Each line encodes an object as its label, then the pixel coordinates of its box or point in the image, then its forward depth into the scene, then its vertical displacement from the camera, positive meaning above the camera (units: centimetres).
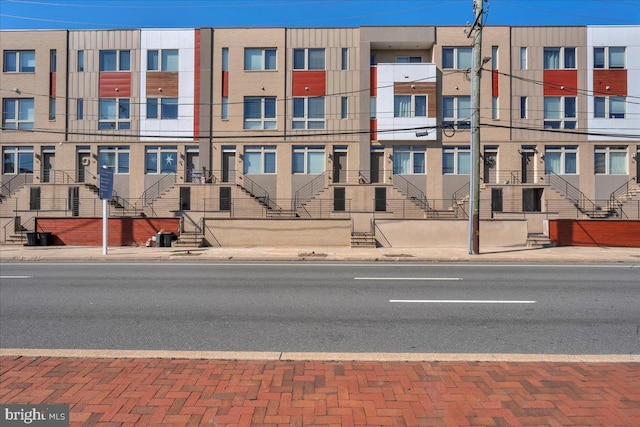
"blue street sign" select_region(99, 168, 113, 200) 1655 +132
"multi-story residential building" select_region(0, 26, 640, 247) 2572 +706
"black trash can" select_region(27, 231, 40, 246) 2036 -126
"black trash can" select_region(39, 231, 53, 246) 2078 -123
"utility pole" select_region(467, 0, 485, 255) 1606 +279
